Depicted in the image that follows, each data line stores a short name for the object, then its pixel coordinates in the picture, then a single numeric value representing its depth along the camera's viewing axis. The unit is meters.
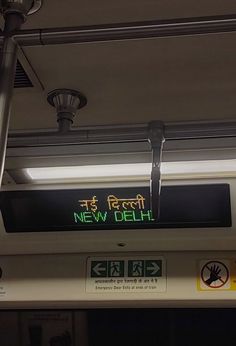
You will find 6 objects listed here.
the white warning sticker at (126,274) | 3.08
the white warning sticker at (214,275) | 3.04
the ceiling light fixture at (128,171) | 2.41
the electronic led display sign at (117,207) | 2.53
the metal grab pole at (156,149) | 1.75
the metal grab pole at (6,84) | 1.33
